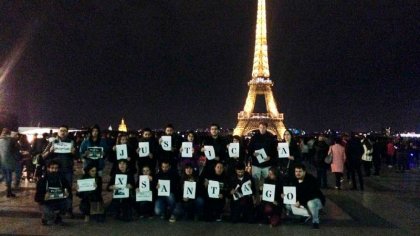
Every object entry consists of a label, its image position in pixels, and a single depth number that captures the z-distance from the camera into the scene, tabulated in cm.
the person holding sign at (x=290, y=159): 1199
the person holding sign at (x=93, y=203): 1021
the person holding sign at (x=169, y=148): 1164
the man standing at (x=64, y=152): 1095
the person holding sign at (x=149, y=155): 1147
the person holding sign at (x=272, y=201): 1007
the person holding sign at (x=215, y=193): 1053
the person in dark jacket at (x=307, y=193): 1013
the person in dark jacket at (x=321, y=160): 1638
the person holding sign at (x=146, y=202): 1081
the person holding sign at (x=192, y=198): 1063
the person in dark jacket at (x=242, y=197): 1040
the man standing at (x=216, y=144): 1147
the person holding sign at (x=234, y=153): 1171
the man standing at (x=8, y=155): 1339
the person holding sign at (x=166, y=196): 1070
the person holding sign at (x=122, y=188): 1045
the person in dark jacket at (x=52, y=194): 981
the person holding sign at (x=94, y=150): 1130
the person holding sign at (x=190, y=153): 1189
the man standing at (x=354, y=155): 1636
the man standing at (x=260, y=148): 1176
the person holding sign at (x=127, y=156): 1130
